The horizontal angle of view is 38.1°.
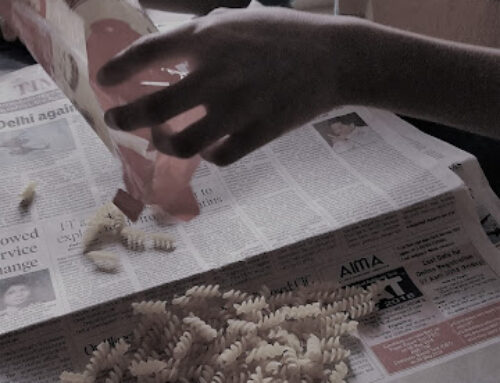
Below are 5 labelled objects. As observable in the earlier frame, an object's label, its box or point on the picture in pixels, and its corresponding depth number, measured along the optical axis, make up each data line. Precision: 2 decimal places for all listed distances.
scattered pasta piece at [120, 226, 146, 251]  0.81
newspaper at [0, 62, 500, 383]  0.72
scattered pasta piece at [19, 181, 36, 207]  0.87
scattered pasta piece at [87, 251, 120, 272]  0.79
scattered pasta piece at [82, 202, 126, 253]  0.82
